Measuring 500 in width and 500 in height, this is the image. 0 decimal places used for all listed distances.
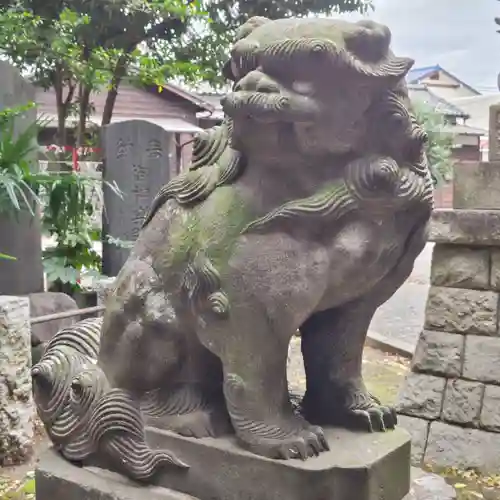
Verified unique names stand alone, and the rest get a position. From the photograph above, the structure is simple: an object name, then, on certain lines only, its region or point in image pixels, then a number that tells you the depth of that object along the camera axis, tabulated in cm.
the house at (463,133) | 1558
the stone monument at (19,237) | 423
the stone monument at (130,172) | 487
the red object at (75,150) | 621
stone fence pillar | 314
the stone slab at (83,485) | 144
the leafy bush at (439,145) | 1178
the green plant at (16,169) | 376
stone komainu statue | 127
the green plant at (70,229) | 436
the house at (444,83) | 2399
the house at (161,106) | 1129
